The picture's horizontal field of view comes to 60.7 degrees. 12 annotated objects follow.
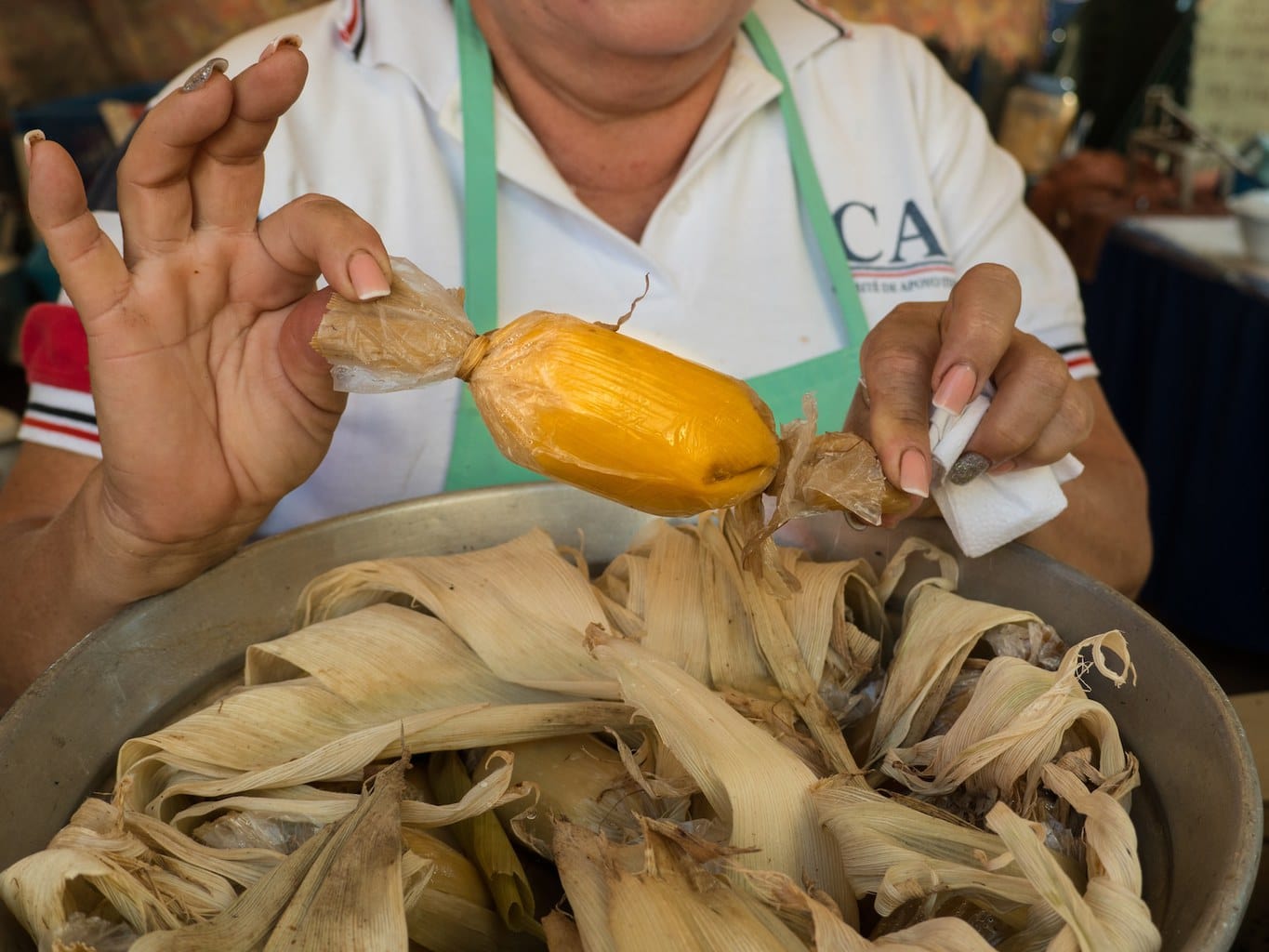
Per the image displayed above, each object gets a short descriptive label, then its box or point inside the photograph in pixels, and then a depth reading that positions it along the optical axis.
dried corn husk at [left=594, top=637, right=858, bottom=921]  0.51
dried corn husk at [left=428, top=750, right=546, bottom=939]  0.54
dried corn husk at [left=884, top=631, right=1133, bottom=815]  0.55
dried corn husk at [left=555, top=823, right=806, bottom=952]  0.46
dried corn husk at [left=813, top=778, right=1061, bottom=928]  0.47
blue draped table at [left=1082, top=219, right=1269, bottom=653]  2.00
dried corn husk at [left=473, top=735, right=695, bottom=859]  0.56
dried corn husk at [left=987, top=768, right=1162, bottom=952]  0.44
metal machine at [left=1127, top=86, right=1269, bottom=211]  2.62
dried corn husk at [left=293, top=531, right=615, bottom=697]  0.65
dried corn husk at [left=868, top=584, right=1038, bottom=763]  0.62
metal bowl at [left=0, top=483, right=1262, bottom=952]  0.48
